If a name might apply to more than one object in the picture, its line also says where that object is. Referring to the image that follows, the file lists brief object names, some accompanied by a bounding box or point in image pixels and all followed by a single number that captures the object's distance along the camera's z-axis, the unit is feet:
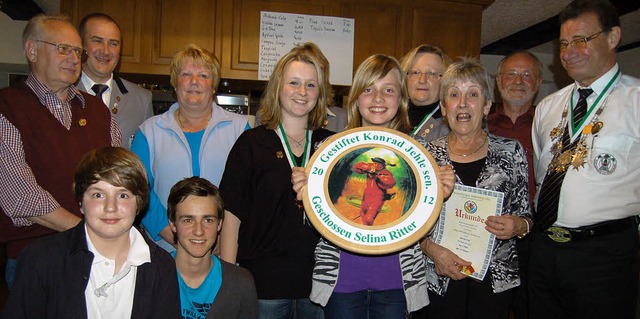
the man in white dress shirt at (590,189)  6.91
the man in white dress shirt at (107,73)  8.95
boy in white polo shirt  5.10
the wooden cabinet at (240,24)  13.26
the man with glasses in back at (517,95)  9.71
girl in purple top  5.76
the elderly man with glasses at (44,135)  6.00
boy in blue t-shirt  6.09
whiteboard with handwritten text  13.60
